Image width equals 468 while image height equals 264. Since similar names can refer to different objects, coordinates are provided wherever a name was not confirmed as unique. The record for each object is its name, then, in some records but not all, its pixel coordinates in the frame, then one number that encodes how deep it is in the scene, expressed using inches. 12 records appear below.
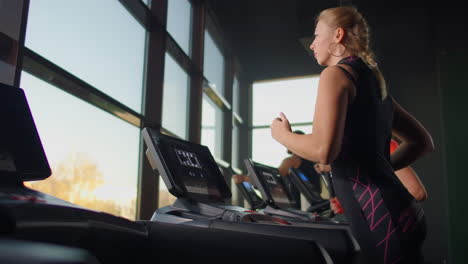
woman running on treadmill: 37.6
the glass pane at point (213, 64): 235.1
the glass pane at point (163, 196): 156.9
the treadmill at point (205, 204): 33.4
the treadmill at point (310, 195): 127.0
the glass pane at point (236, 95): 302.2
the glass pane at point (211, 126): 222.1
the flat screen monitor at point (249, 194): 114.9
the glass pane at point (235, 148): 297.1
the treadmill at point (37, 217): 18.2
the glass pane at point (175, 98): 171.3
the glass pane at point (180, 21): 180.2
